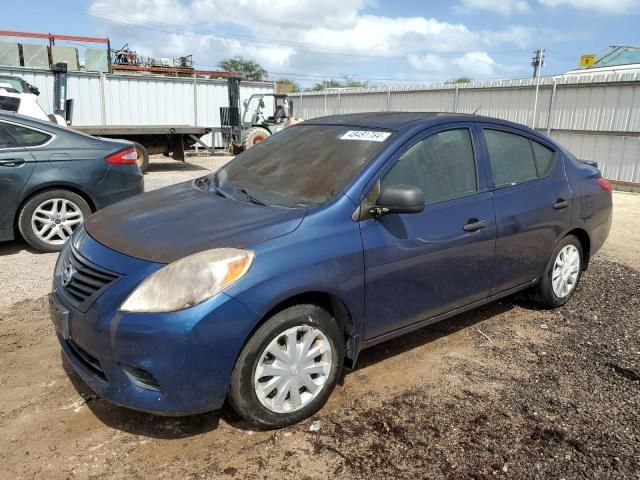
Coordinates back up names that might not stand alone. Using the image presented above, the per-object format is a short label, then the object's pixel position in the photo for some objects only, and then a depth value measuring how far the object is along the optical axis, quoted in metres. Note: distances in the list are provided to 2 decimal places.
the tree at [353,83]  55.81
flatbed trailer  13.02
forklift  18.19
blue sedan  2.45
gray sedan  5.56
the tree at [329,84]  64.12
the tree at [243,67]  67.68
